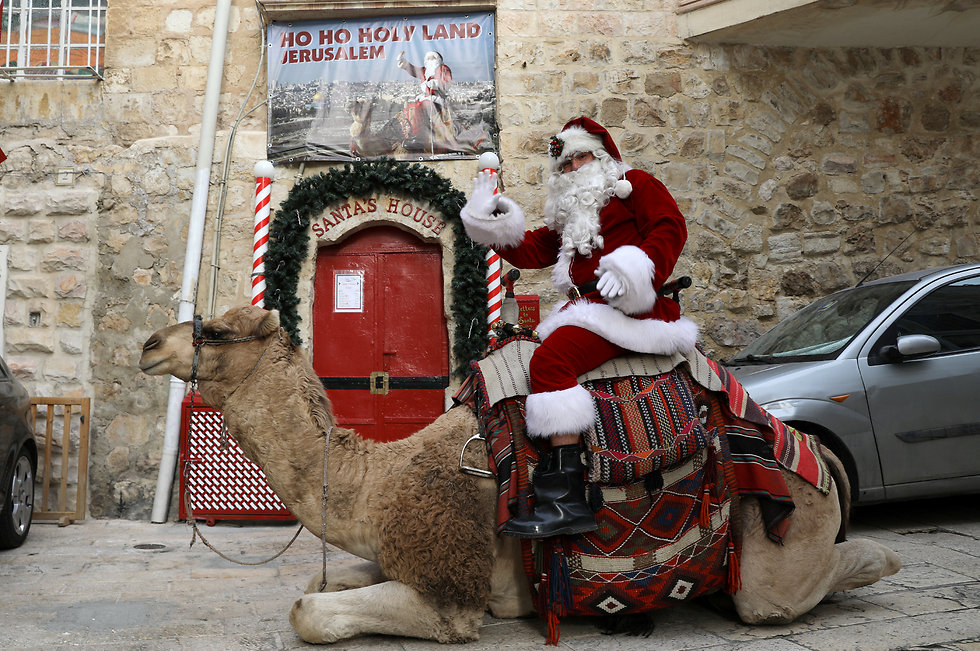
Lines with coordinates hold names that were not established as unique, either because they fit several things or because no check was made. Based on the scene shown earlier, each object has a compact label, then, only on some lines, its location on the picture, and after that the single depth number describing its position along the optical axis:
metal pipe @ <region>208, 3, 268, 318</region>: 8.37
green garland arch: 8.16
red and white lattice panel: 7.25
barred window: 8.57
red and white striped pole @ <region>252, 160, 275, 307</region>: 7.39
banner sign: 8.45
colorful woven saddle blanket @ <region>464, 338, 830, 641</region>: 3.68
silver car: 5.71
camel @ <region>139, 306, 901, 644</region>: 3.60
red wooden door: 8.42
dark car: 6.13
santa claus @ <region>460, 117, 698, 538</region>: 3.57
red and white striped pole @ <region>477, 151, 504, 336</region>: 7.64
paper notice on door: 8.57
